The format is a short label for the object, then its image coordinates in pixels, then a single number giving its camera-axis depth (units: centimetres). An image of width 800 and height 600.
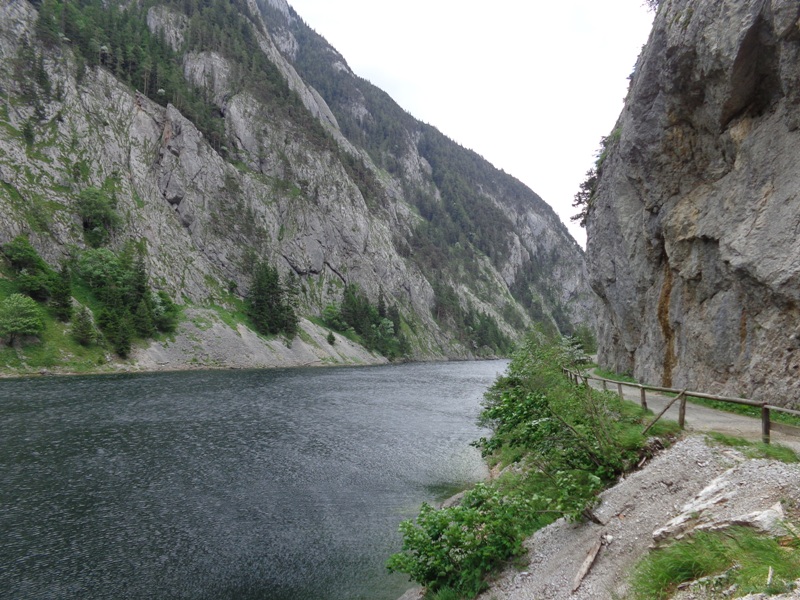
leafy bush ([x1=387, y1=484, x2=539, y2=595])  998
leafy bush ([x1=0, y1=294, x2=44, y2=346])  5219
